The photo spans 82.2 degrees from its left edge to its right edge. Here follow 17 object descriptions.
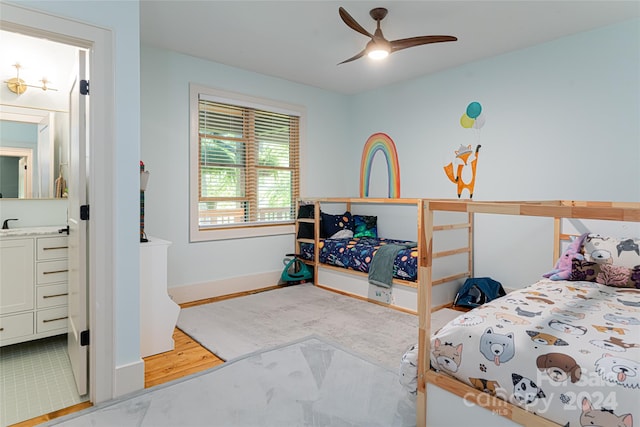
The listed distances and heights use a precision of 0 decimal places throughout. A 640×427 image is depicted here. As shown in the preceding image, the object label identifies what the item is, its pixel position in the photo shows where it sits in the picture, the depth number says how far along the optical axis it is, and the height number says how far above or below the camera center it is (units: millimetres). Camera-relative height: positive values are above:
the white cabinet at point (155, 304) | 2459 -681
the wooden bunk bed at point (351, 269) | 3461 -459
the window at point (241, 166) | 3938 +457
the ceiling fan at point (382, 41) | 2699 +1229
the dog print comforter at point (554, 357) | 1189 -557
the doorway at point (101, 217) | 1895 -67
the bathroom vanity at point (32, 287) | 2479 -588
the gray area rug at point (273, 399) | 1771 -1034
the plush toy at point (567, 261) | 2520 -397
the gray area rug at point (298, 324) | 2641 -1005
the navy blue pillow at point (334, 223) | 4527 -236
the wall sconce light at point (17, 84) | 2905 +957
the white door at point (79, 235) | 1992 -175
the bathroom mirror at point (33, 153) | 2887 +420
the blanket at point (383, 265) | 3555 -594
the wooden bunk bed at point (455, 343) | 1206 -468
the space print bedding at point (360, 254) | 3436 -528
